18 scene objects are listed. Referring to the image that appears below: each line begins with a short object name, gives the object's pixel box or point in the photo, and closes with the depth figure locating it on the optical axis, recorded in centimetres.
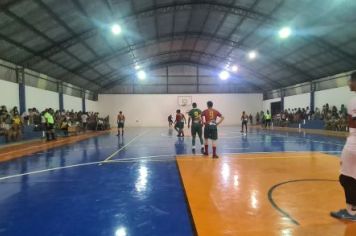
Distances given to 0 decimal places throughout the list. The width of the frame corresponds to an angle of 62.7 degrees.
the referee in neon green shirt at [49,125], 1697
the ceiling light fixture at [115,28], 1970
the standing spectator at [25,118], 1927
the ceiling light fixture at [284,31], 1973
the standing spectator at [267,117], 2759
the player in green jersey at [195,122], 1138
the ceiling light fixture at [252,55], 2882
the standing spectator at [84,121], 2720
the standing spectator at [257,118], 4187
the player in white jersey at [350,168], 392
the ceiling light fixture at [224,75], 4031
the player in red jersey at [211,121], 991
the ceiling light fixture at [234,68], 3694
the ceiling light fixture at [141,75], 3944
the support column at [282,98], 3744
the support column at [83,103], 3419
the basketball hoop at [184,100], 4053
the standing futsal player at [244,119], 2297
